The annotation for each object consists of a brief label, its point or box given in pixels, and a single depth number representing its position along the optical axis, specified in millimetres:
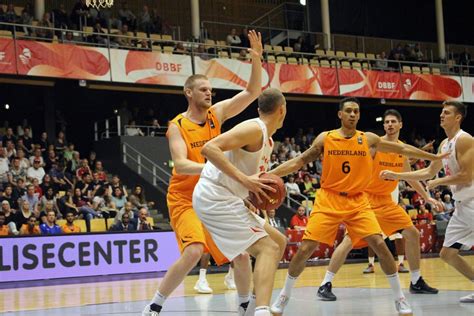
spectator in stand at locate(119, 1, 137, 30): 23422
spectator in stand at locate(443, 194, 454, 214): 20817
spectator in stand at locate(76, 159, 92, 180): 18469
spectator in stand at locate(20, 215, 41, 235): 14672
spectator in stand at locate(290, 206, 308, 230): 17625
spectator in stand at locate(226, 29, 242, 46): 24531
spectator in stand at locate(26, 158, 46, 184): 17859
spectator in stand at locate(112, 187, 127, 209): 17766
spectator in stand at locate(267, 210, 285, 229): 16066
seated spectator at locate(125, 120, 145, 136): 22844
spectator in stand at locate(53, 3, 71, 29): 21281
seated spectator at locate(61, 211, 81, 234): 15141
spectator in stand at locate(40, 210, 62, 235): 14664
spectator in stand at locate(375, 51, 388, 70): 26391
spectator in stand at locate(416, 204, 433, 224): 19064
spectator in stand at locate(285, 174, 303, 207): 20417
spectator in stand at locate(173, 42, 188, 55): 22138
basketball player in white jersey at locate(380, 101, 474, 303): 7988
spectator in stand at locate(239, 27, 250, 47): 24750
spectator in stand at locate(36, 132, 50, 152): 20198
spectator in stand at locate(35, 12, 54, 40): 20222
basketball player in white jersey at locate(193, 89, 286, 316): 5273
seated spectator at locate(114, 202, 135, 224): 16191
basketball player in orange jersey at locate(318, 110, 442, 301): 8508
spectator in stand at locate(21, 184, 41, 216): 15930
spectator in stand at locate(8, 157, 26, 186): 17328
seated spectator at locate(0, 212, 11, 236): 14500
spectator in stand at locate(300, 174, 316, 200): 20922
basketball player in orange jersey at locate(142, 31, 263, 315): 6168
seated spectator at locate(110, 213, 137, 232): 15867
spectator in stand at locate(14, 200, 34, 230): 15109
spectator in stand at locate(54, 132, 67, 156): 20156
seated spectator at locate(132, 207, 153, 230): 16078
